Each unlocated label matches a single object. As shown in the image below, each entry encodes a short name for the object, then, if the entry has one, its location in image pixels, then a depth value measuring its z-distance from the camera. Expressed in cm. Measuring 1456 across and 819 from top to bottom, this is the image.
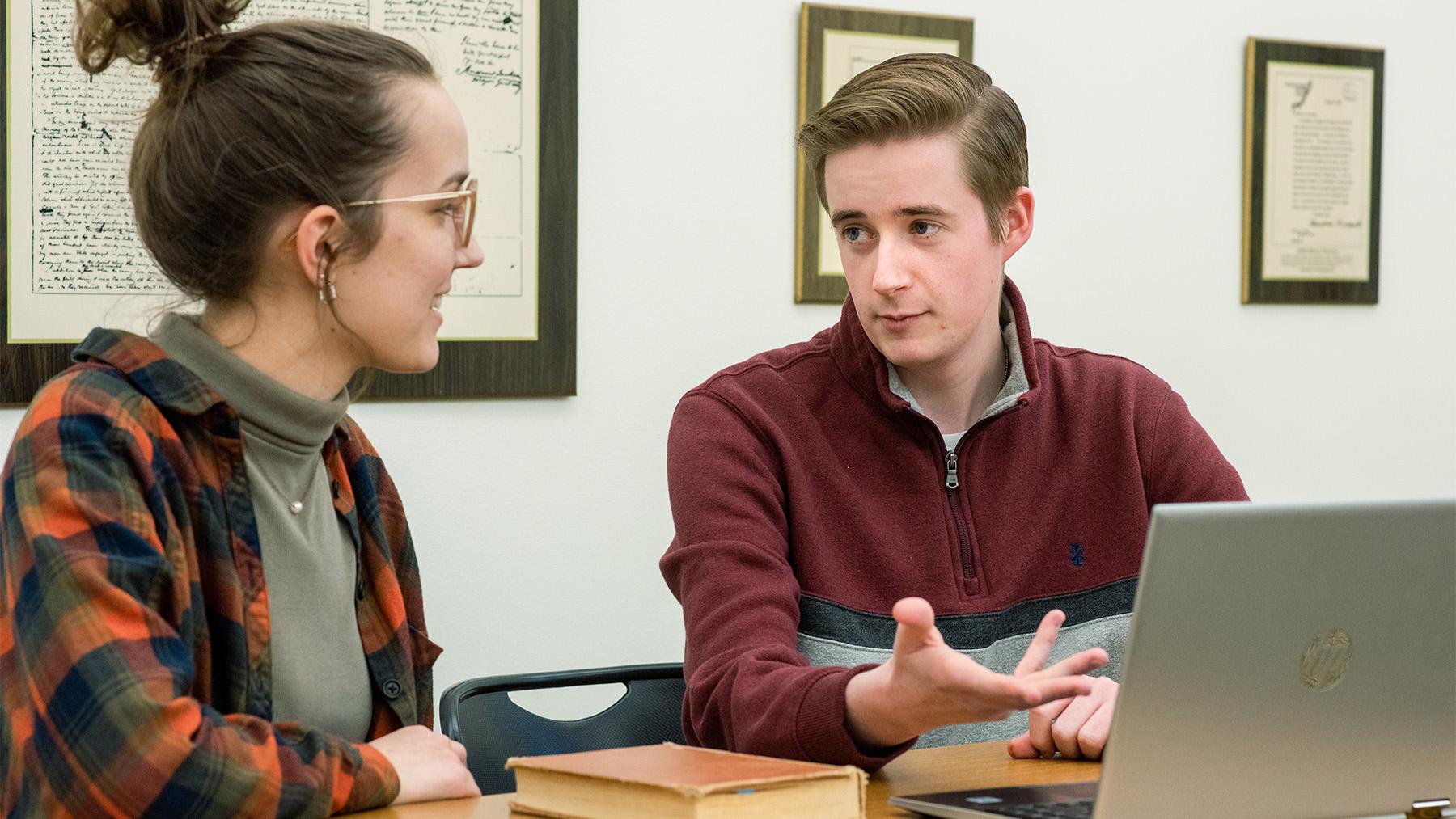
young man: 233
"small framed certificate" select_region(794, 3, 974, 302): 309
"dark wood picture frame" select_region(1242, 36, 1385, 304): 339
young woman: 195
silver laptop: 186
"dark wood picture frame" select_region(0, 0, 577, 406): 294
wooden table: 202
